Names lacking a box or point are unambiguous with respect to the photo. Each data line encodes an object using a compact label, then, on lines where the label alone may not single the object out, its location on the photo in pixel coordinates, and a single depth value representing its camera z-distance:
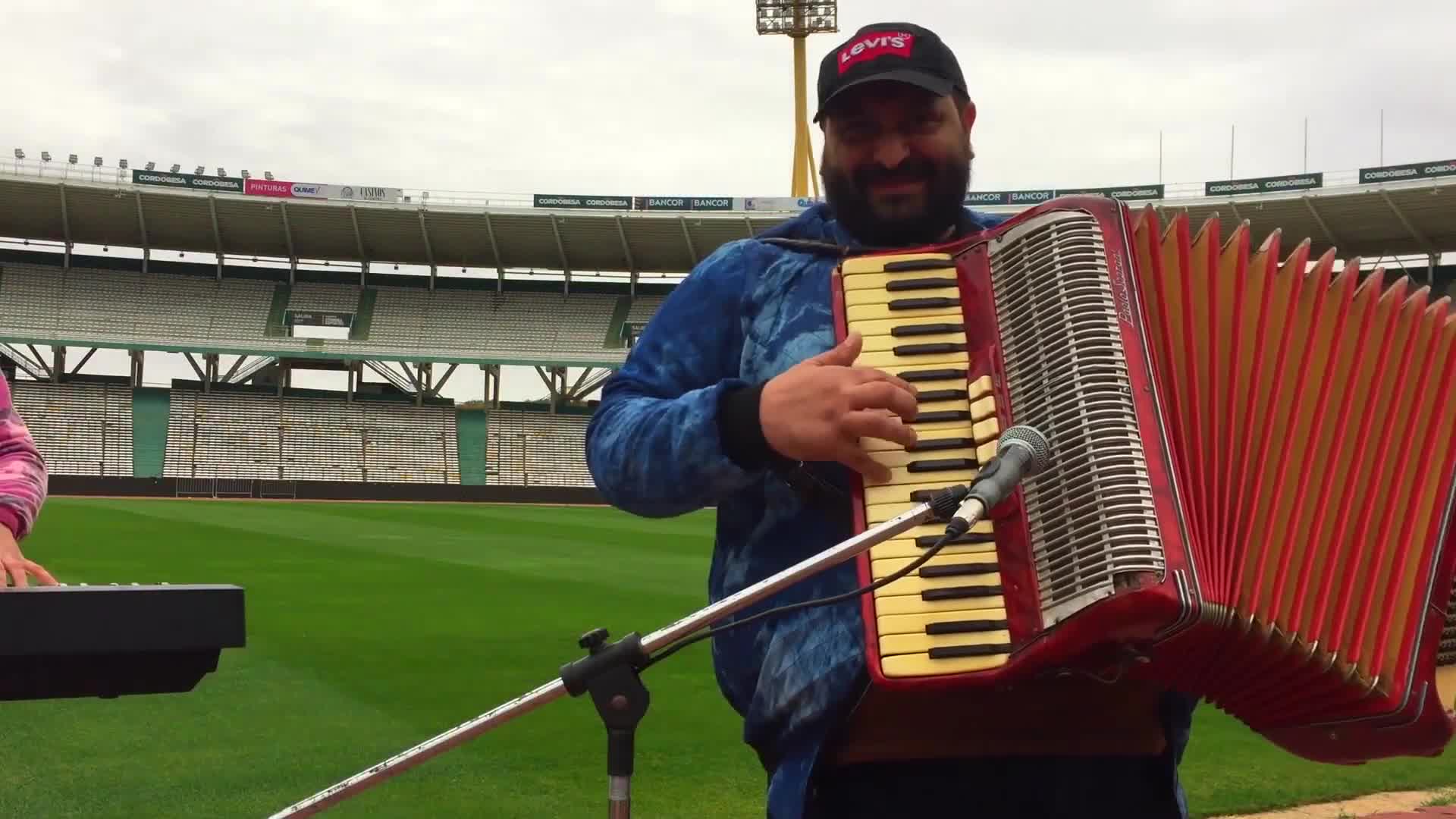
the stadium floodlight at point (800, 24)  41.97
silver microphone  1.64
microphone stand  1.67
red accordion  1.77
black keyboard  1.59
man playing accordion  1.90
